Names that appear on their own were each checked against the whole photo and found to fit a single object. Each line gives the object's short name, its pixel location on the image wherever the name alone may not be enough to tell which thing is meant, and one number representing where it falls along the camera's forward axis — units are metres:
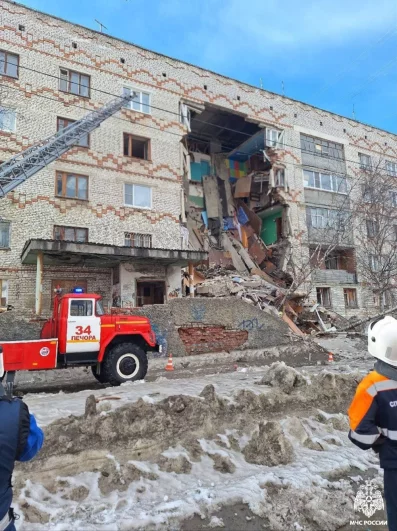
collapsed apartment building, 17.33
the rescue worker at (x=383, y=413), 2.33
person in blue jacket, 2.02
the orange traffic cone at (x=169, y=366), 12.21
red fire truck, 8.59
